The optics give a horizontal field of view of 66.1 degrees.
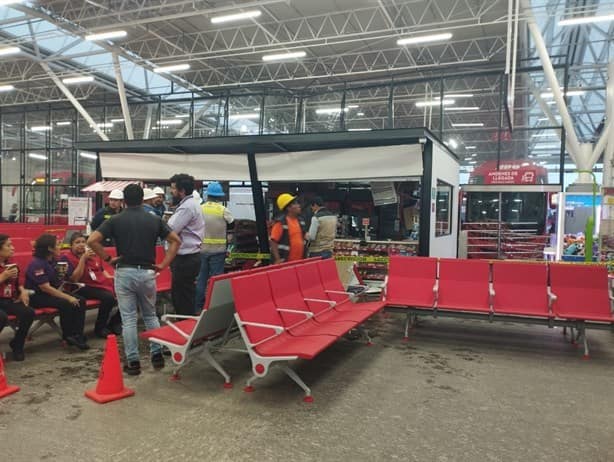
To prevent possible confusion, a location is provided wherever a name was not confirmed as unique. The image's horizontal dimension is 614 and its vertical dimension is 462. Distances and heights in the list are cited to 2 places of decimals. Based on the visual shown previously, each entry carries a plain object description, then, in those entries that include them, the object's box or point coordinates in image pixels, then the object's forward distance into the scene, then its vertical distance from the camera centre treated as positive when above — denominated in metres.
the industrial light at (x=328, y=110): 22.19 +5.32
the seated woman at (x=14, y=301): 4.76 -0.92
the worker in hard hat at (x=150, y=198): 6.97 +0.28
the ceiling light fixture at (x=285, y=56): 15.39 +5.43
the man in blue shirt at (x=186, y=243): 5.07 -0.28
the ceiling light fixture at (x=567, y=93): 16.58 +4.91
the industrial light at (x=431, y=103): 19.85 +5.30
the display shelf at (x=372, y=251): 9.03 -0.57
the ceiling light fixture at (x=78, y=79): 19.58 +5.76
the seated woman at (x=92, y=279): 5.72 -0.81
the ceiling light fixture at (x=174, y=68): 16.30 +5.22
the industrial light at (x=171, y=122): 24.19 +4.93
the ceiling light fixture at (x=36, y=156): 24.37 +2.99
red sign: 14.81 +1.65
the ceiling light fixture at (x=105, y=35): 13.81 +5.37
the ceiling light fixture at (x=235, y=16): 12.79 +5.55
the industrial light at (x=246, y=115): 23.88 +5.29
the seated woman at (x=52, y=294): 5.13 -0.89
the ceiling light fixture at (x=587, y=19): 10.69 +4.85
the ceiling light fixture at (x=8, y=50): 16.16 +5.59
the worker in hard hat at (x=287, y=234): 6.65 -0.21
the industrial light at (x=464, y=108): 22.57 +5.76
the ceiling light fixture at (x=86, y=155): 24.28 +3.11
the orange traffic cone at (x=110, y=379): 3.91 -1.38
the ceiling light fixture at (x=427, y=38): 13.32 +5.31
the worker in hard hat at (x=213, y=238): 6.29 -0.27
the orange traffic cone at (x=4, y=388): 3.95 -1.49
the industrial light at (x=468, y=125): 26.14 +5.63
